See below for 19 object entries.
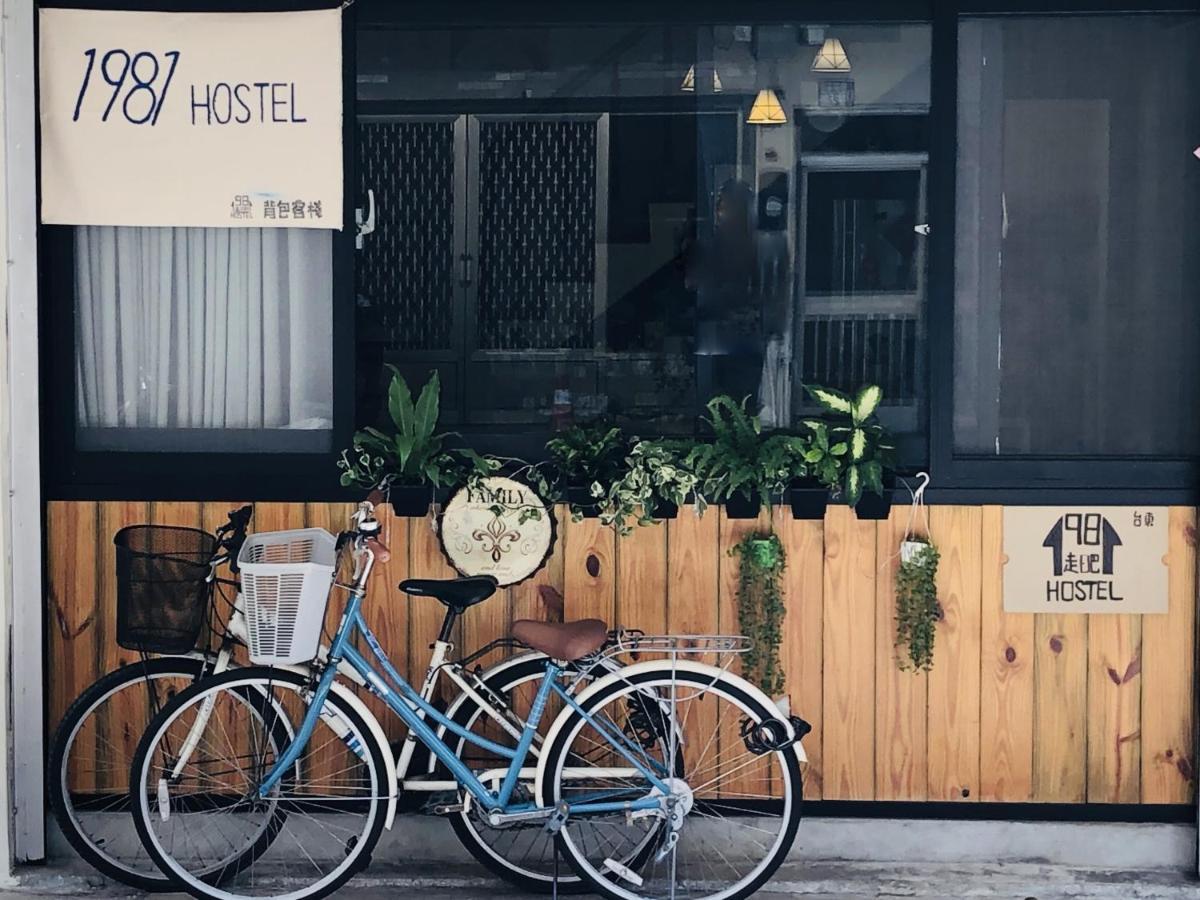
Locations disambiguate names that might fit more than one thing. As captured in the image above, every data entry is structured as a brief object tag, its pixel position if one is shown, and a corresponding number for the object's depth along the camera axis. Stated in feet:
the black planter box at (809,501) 18.61
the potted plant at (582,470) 18.62
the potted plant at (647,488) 18.38
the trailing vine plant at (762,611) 18.48
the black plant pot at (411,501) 18.70
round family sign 18.61
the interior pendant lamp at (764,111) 19.12
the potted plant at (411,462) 18.58
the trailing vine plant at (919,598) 18.39
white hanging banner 18.79
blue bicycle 17.22
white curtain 19.34
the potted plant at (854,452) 18.34
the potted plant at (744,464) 18.31
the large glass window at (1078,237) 18.74
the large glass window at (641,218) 19.06
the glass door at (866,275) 19.02
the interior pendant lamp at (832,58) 19.01
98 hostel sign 18.65
